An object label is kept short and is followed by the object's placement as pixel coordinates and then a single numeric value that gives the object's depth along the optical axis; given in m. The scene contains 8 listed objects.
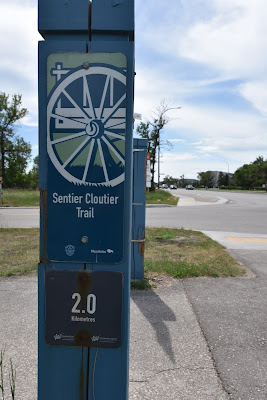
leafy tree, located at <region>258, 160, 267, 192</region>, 81.94
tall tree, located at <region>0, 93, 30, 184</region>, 44.34
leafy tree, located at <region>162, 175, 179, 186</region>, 130.25
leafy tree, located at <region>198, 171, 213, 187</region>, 134.56
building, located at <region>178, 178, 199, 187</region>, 159.98
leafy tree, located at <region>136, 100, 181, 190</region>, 33.34
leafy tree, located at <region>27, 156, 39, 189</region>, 51.69
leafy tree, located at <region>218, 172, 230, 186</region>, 125.53
